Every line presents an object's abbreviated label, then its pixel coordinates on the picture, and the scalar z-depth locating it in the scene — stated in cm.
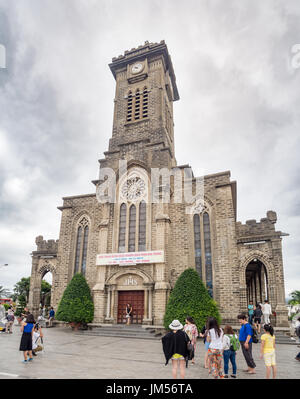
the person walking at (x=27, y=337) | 863
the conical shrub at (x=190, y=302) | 1503
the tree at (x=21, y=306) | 2505
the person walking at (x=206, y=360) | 799
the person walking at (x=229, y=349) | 729
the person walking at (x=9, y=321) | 1641
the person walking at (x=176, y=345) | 623
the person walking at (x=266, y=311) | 1543
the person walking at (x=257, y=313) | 1516
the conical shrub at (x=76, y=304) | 1805
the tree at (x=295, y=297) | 5031
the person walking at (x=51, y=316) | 2066
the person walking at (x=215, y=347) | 708
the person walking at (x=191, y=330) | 908
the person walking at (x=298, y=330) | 1146
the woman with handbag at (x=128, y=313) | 1818
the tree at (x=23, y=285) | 4682
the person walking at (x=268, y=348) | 672
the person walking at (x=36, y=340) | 954
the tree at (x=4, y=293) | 5488
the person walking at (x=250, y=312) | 1677
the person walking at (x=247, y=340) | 776
